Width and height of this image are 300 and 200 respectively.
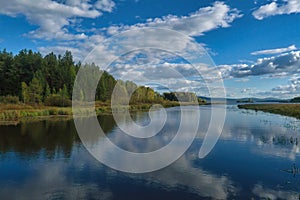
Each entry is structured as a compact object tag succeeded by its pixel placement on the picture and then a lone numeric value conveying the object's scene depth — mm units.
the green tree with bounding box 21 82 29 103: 53062
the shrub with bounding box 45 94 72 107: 56531
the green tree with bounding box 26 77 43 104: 54000
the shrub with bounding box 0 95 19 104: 51725
